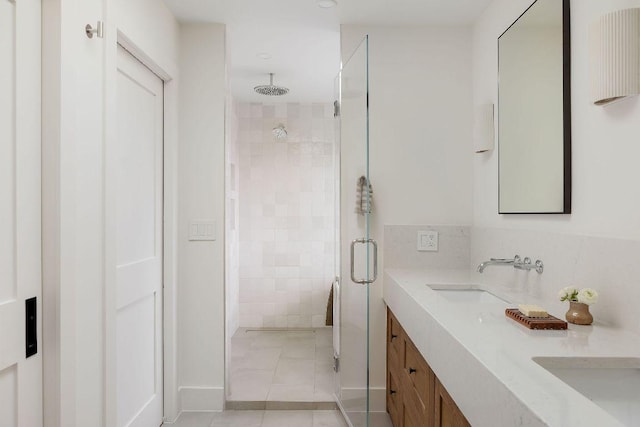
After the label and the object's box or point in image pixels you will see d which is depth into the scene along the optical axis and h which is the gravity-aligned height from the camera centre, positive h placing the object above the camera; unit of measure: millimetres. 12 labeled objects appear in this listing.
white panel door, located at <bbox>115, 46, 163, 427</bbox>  2068 -169
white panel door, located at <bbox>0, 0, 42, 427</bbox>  1265 +15
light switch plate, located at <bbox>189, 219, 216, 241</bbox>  2691 -113
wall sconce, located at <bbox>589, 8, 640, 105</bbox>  1310 +487
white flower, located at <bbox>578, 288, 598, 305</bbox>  1339 -257
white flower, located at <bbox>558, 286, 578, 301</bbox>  1412 -262
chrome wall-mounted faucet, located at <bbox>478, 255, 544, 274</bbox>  1841 -223
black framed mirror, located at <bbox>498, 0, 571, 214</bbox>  1708 +445
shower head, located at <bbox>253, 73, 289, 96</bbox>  3781 +1067
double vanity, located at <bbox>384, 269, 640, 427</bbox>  811 -353
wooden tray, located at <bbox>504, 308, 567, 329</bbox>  1306 -329
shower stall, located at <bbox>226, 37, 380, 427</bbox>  4637 -86
